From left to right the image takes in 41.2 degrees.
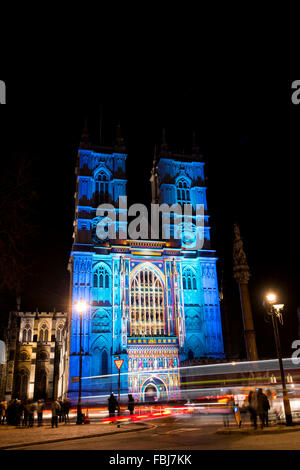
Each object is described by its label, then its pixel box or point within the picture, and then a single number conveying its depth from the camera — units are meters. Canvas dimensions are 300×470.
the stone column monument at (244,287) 31.27
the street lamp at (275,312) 15.57
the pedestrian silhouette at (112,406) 24.84
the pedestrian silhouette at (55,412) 19.64
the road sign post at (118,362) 21.95
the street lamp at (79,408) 21.17
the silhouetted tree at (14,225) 12.86
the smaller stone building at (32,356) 64.81
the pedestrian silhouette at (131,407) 25.72
